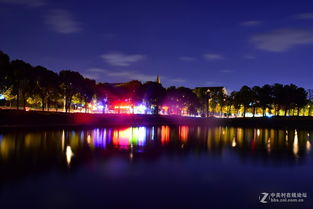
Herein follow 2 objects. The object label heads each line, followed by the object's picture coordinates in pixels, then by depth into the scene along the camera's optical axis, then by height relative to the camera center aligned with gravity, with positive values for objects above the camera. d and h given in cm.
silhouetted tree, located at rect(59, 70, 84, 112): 9450 +825
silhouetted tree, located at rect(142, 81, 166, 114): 12731 +694
